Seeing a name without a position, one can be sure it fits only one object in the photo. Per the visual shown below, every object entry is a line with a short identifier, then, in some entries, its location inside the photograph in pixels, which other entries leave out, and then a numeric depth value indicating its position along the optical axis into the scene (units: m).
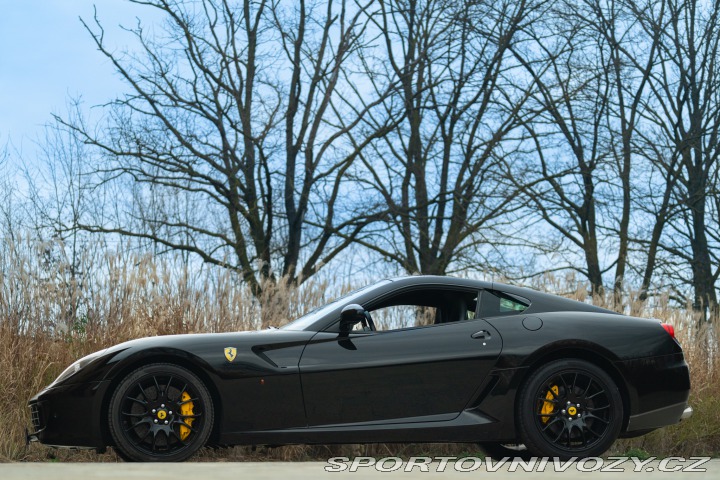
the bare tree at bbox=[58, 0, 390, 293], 21.42
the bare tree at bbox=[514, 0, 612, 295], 23.59
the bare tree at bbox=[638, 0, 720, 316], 23.75
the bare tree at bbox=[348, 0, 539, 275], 22.38
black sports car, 6.71
